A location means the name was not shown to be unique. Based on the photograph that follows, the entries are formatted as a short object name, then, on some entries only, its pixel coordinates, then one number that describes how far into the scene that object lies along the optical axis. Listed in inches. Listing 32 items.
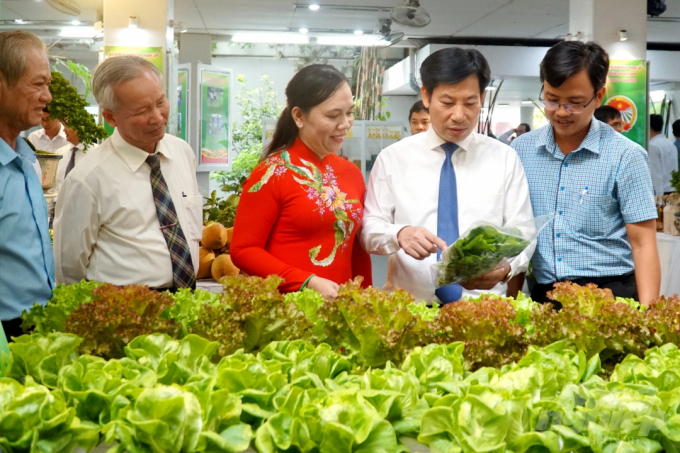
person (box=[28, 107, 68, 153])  271.9
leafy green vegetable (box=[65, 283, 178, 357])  52.1
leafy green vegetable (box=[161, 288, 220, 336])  58.1
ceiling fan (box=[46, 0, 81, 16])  275.9
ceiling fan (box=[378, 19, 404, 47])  387.4
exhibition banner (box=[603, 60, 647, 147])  287.4
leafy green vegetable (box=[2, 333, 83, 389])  46.1
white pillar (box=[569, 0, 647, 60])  293.0
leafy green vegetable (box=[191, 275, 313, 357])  53.9
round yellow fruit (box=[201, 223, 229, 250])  158.7
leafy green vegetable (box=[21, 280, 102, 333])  59.8
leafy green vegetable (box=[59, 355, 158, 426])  41.1
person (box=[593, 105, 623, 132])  203.2
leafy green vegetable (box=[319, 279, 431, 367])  51.8
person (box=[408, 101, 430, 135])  171.6
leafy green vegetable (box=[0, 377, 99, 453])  37.0
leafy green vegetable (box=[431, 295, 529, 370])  50.8
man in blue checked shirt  78.0
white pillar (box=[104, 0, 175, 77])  280.4
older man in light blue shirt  69.7
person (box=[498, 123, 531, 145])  430.0
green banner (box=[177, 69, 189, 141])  389.1
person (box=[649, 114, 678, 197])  308.7
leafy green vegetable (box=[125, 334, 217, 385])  45.7
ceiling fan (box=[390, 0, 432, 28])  293.6
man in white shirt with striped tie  82.0
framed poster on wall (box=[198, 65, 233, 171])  412.2
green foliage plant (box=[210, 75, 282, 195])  548.7
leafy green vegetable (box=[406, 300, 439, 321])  61.7
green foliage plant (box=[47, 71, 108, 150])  102.8
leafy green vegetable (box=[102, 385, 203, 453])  36.4
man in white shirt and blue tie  77.8
